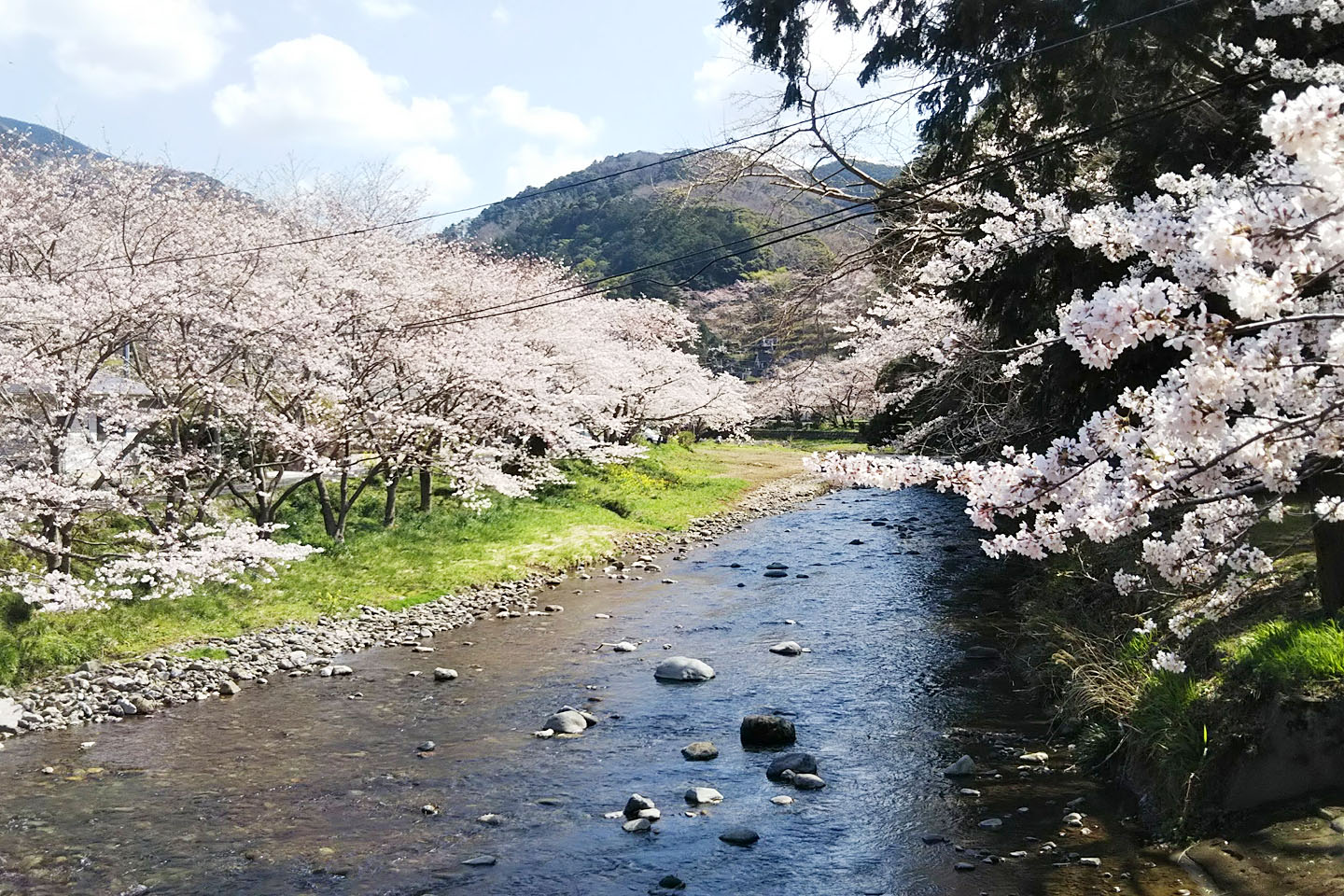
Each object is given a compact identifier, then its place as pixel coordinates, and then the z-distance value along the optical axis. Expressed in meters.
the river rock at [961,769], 7.94
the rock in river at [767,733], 8.97
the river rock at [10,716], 9.36
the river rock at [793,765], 8.19
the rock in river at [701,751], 8.70
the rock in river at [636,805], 7.46
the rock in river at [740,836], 6.93
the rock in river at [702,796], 7.68
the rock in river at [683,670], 11.17
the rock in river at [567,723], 9.45
